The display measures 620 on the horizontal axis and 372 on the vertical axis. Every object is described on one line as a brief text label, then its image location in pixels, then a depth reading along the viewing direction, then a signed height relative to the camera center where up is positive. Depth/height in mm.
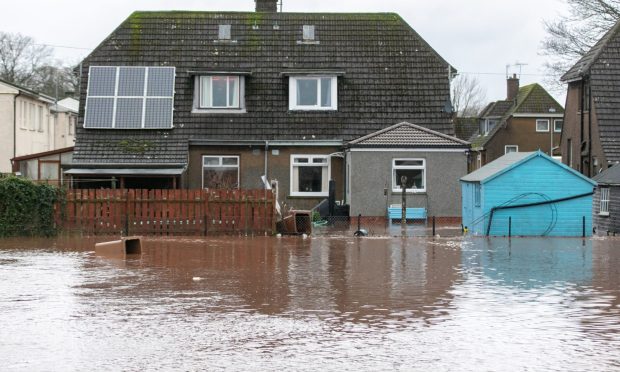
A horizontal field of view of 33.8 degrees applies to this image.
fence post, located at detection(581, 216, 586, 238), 33469 -574
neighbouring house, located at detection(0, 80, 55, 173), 51125 +4282
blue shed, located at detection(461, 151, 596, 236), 33219 +332
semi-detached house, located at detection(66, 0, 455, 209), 39969 +4247
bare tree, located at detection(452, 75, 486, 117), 103319 +10450
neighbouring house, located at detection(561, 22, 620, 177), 43312 +4647
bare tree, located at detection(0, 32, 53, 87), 92938 +13013
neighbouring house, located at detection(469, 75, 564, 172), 70312 +5693
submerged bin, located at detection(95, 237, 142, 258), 26109 -1131
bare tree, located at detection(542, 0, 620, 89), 54719 +9908
